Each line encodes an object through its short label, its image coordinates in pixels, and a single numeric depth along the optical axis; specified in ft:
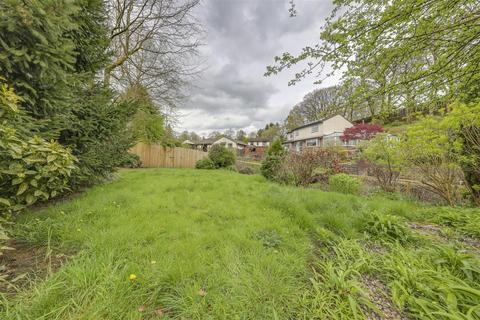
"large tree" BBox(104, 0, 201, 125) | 25.11
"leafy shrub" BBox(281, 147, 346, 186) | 23.16
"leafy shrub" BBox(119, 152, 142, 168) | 39.70
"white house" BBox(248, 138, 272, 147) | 170.69
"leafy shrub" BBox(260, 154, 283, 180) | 25.86
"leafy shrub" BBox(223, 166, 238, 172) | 41.94
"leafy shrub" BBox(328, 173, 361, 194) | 18.93
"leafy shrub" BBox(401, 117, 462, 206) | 14.93
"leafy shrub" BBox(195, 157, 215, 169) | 43.91
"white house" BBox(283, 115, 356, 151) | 85.30
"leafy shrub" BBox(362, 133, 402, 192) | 18.74
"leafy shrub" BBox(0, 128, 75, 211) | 6.18
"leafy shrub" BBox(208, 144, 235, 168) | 44.27
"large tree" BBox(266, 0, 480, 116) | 7.77
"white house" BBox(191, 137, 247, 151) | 157.07
